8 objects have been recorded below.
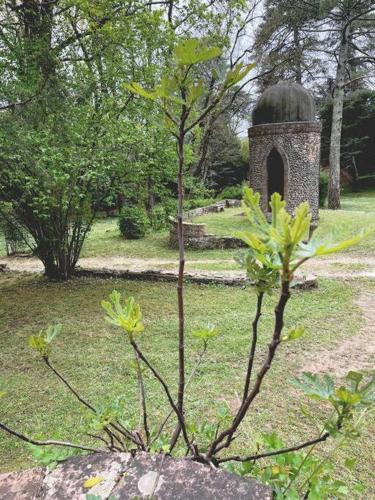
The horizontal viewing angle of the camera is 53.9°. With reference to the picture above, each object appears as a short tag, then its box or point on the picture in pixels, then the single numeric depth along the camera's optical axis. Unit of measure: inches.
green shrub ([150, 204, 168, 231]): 301.0
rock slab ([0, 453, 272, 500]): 34.5
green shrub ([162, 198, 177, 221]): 303.6
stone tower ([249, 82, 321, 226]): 482.6
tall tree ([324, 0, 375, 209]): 606.4
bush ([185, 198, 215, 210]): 730.8
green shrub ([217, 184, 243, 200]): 842.2
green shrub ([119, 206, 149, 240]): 512.1
